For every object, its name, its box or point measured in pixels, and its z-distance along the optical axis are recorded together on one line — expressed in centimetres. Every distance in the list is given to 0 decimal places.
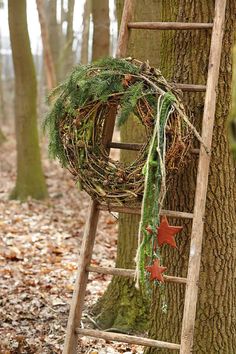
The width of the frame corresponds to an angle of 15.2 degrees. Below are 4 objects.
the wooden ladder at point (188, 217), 478
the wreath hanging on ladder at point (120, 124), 450
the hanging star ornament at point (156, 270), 461
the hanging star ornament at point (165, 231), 463
